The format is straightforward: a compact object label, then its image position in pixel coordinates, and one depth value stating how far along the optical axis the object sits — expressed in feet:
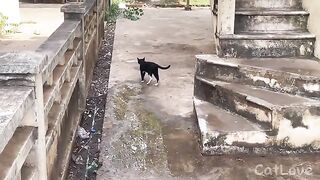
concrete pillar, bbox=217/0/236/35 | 15.40
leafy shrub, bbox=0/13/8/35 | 25.75
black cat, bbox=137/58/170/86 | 17.49
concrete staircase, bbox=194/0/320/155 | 12.42
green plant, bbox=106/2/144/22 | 33.58
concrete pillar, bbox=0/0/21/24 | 27.32
